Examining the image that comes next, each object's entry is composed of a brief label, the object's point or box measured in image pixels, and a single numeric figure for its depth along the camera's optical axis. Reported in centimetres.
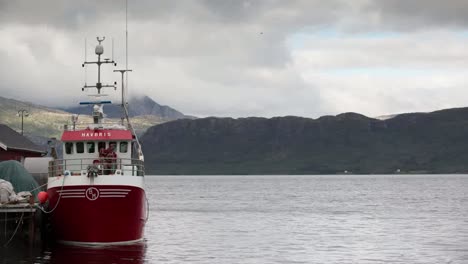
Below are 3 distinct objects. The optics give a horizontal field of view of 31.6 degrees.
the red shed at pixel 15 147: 7238
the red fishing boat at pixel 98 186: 4531
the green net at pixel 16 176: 5894
